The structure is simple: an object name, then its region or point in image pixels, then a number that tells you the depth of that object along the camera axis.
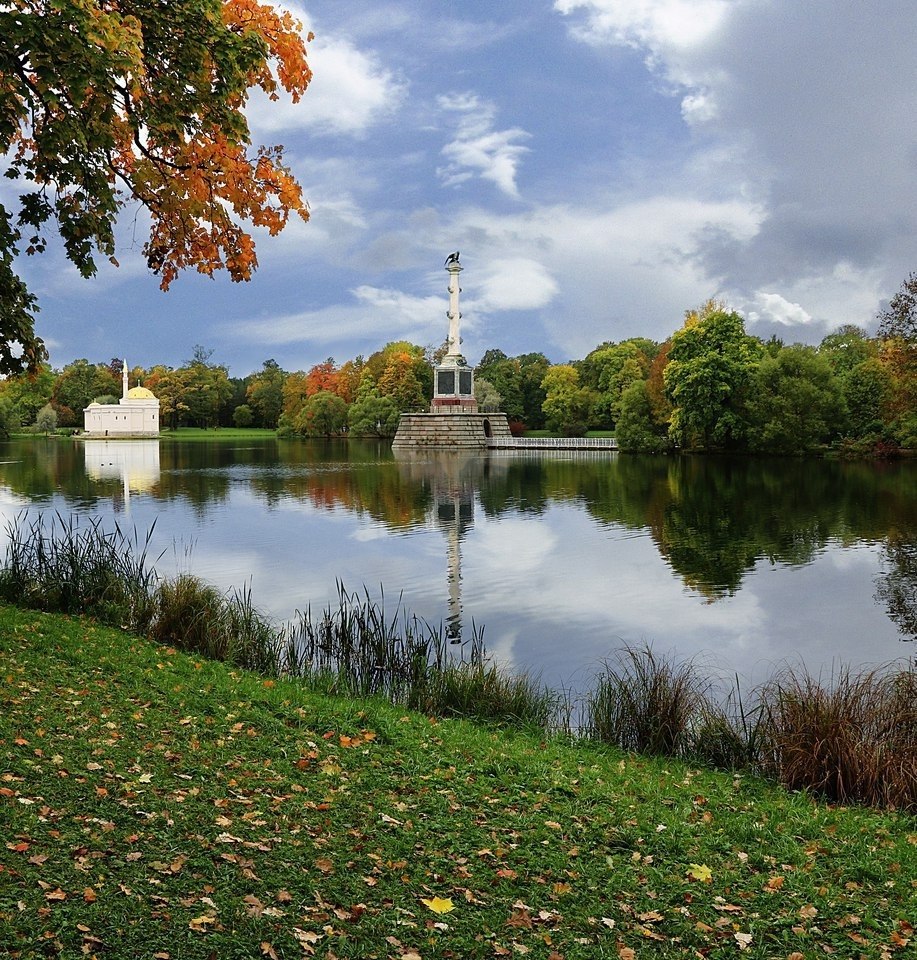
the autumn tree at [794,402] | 47.66
